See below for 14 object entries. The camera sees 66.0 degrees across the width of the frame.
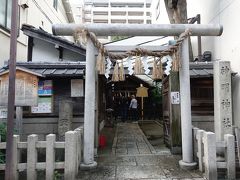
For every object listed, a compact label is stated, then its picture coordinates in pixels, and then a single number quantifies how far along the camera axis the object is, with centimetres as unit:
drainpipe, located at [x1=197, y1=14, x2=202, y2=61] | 1000
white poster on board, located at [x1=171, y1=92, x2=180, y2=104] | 704
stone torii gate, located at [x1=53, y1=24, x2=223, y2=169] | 553
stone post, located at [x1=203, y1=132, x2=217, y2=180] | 468
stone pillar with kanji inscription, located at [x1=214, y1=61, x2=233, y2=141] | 536
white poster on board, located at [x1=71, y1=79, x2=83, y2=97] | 718
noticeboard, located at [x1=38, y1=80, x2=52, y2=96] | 718
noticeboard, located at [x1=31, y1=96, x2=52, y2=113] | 718
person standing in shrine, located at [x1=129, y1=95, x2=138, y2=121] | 1620
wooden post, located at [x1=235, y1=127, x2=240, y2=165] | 504
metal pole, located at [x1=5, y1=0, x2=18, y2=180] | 387
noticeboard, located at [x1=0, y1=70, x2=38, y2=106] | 587
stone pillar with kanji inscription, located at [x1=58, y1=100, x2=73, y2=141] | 665
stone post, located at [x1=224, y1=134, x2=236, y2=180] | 475
